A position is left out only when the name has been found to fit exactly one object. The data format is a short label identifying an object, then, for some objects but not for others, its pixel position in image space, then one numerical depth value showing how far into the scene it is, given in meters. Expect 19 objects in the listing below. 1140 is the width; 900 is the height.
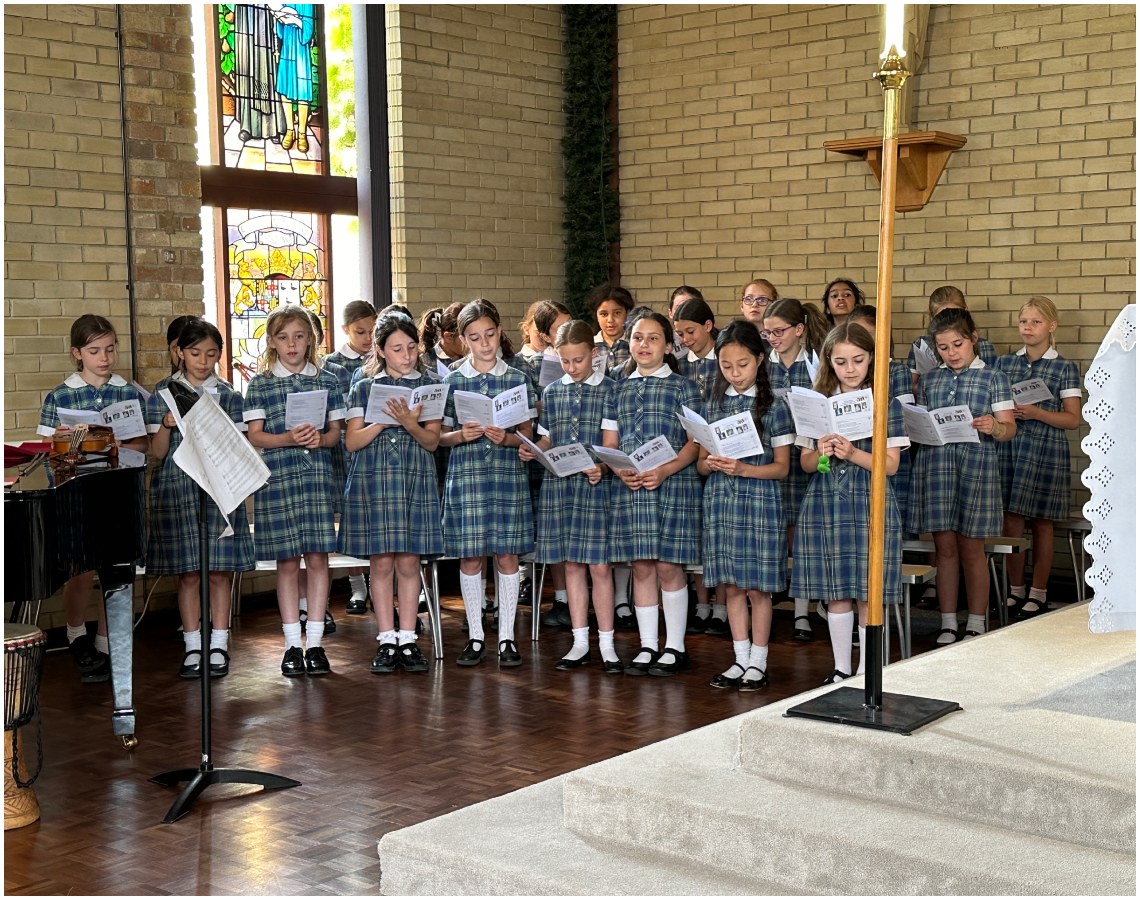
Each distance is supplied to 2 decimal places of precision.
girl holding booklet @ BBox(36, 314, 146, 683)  5.54
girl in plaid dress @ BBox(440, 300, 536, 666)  5.63
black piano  3.69
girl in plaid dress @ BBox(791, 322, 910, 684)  4.91
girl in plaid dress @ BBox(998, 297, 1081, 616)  6.60
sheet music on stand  3.94
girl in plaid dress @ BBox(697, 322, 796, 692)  5.14
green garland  8.94
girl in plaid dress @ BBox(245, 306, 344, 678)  5.56
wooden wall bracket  7.35
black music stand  3.95
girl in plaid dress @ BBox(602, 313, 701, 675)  5.38
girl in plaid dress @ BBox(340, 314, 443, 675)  5.58
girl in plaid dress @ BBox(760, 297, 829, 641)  5.75
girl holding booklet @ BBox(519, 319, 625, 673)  5.56
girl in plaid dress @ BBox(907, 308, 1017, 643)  5.89
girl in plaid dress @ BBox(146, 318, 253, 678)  5.54
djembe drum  3.88
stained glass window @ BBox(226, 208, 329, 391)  7.50
